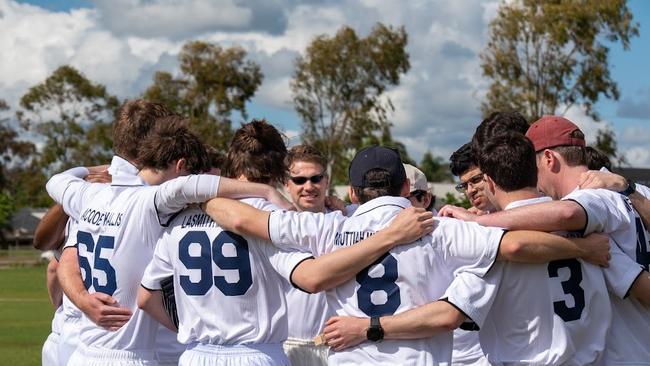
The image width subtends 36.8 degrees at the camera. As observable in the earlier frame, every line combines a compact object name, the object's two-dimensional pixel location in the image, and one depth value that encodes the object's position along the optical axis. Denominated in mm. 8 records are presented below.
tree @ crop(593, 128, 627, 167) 40281
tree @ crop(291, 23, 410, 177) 47656
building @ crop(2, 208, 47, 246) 97062
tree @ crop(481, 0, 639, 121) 41438
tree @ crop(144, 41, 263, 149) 55031
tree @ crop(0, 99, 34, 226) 77375
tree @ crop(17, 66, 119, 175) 63375
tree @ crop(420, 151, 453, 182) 102125
